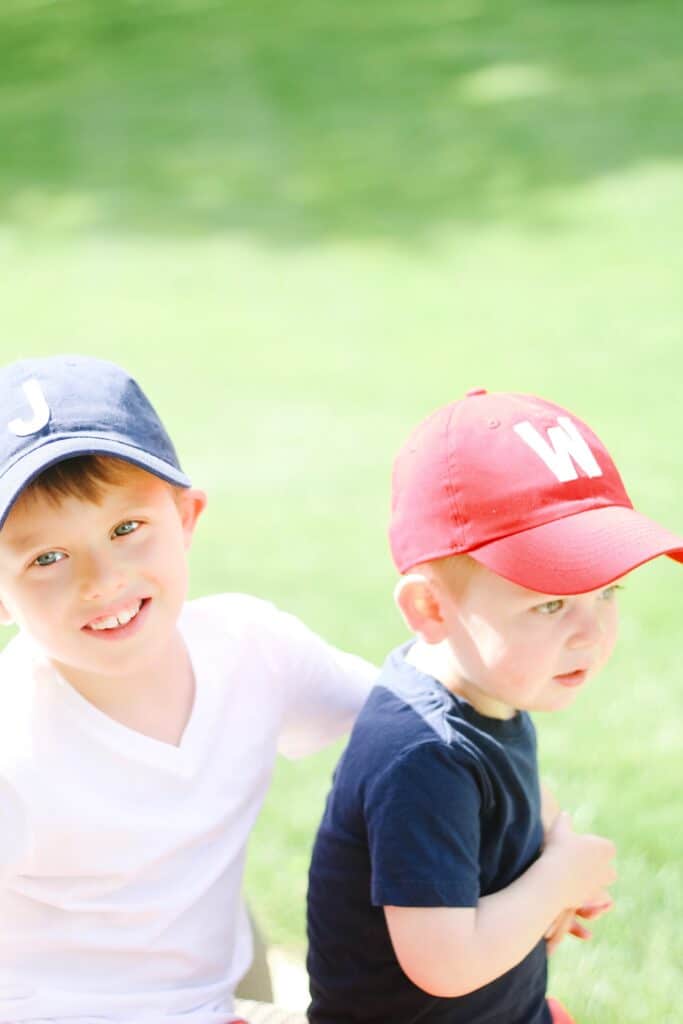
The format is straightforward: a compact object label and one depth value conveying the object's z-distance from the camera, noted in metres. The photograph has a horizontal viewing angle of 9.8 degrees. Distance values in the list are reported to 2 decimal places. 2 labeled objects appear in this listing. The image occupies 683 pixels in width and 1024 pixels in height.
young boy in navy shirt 2.57
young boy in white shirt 2.59
